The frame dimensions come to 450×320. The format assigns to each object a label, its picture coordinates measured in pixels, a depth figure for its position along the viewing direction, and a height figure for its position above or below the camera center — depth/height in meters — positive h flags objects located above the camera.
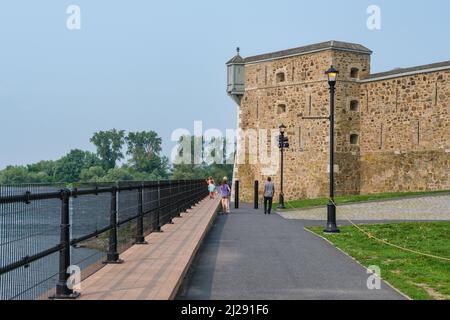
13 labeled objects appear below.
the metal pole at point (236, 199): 33.96 -1.84
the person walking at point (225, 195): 26.53 -1.28
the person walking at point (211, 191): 39.74 -1.63
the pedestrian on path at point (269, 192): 26.28 -1.11
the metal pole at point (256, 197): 33.09 -1.71
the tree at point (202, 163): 120.57 +0.98
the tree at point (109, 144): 134.75 +5.02
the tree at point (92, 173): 89.28 -1.10
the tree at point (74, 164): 105.94 +0.47
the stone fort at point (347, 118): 37.03 +3.44
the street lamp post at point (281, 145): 32.16 +1.20
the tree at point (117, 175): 89.73 -1.33
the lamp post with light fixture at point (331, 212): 17.08 -1.28
